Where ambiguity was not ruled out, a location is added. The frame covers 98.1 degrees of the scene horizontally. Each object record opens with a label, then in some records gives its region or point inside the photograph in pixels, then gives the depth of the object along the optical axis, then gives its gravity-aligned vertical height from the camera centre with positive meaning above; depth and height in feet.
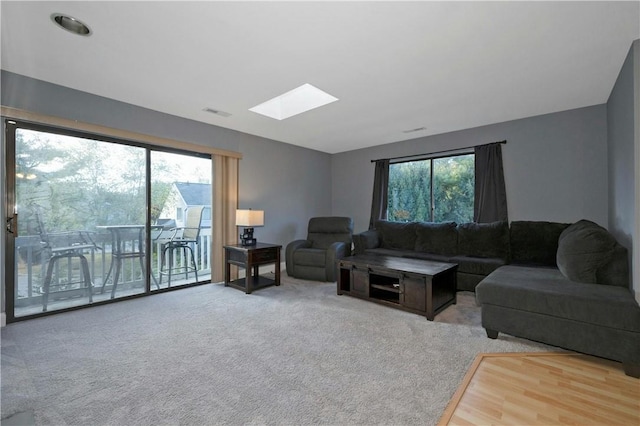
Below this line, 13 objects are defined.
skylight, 11.05 +4.62
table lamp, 13.43 -0.42
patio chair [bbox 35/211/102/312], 9.85 -1.46
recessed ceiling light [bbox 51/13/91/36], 6.14 +4.34
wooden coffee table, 9.49 -2.67
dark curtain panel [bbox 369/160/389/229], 17.71 +1.31
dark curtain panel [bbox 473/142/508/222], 13.57 +1.29
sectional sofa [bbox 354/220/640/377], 6.31 -2.20
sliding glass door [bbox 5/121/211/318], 9.35 -0.20
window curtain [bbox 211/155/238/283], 14.02 +0.24
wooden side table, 12.50 -2.28
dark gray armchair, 14.10 -1.99
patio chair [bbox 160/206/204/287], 13.02 -1.51
